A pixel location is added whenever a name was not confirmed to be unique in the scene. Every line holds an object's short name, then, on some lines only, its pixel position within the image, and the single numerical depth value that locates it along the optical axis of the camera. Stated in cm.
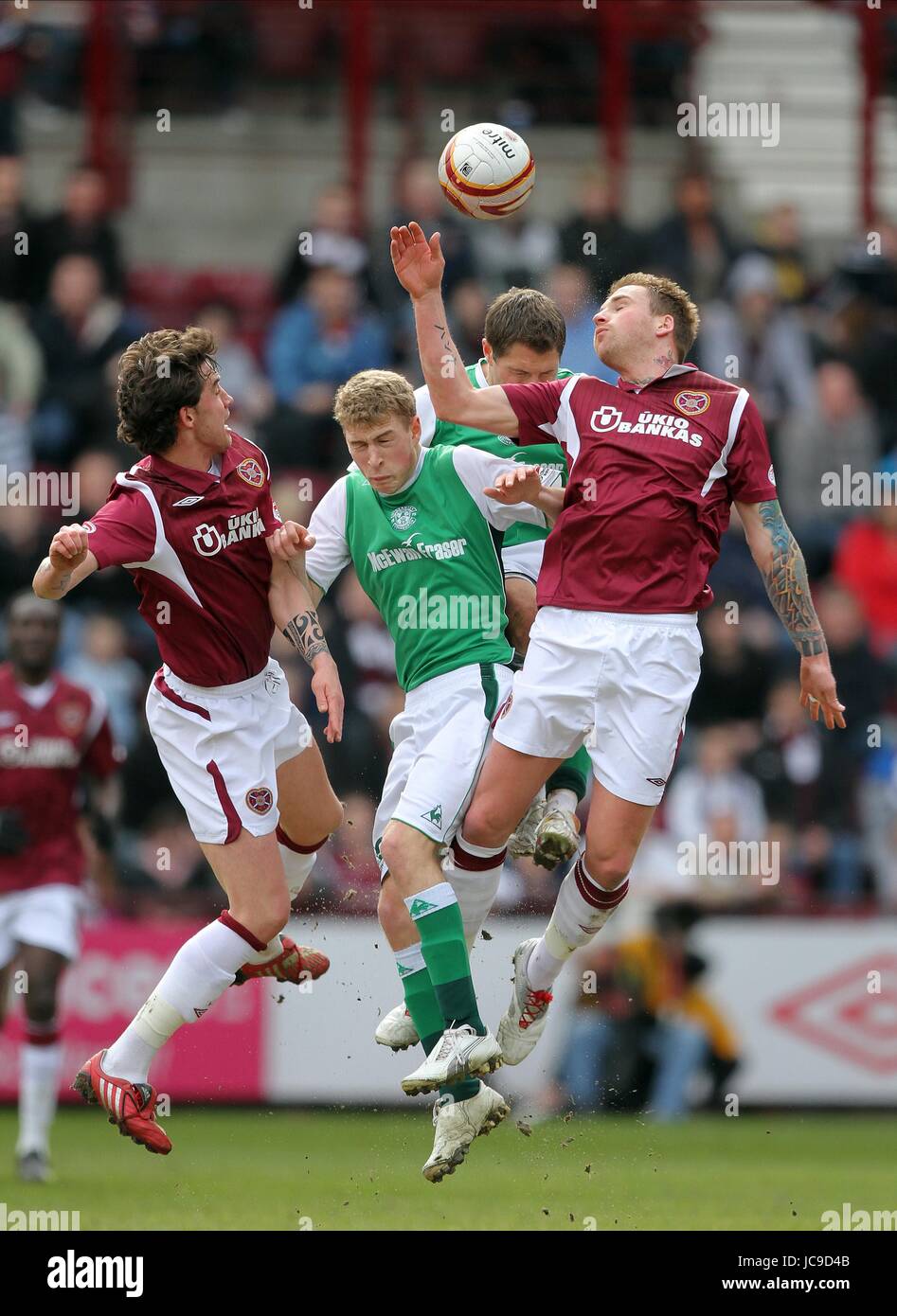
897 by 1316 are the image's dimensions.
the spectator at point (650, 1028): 1352
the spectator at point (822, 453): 1553
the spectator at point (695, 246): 1591
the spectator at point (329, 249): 1523
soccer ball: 850
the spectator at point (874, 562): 1584
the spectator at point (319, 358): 1452
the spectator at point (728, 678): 1426
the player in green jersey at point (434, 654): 817
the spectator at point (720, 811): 1417
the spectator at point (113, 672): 1416
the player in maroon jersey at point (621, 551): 817
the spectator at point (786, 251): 1683
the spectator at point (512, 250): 1540
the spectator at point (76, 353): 1520
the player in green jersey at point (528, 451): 866
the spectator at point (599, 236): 1357
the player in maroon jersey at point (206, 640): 822
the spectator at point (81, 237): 1583
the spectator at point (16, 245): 1577
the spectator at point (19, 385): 1516
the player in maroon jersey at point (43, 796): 1180
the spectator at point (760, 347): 1570
